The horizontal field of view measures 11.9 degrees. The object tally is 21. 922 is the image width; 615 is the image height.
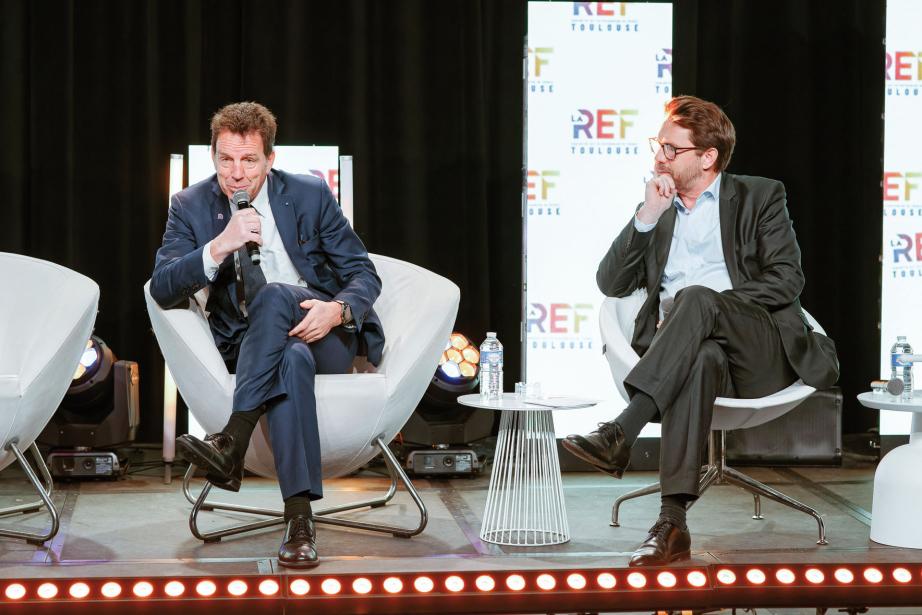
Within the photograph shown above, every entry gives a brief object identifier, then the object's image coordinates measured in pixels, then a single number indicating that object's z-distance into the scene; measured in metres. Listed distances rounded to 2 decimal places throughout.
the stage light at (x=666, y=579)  11.69
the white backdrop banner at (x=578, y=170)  14.50
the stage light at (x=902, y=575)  11.69
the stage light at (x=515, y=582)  11.66
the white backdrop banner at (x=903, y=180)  14.62
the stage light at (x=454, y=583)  11.66
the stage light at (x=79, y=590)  11.60
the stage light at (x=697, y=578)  11.70
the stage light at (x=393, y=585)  11.66
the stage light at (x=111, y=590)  11.61
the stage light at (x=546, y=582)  11.66
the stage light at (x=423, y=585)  11.65
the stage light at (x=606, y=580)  11.68
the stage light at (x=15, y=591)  11.59
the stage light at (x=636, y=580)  11.68
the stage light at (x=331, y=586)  11.66
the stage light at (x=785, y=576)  11.69
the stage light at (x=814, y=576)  11.69
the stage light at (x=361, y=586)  11.67
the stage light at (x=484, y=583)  11.66
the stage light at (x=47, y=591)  11.60
